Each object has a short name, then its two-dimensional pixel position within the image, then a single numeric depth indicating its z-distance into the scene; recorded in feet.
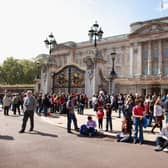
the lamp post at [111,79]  70.67
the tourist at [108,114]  38.52
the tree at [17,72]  228.63
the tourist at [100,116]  39.55
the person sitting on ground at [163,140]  27.81
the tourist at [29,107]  37.96
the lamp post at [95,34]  70.44
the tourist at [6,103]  62.39
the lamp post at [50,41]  85.43
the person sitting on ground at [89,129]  35.88
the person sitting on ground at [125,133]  32.30
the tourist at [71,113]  38.52
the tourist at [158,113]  37.76
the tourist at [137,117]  31.92
